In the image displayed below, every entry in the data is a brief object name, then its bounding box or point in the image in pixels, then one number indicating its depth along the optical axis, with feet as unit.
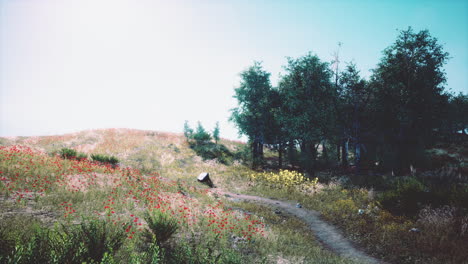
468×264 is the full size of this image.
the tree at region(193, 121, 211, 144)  105.60
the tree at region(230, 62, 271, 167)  86.74
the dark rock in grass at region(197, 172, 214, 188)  59.41
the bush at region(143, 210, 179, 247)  20.26
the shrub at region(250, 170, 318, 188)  56.97
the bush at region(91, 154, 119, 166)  56.03
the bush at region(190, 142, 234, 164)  88.70
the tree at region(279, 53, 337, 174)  71.97
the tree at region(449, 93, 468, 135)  129.30
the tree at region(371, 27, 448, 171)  64.59
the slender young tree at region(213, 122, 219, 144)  106.32
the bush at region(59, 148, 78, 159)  50.81
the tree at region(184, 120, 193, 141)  108.78
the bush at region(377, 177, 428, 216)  33.50
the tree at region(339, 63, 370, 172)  71.31
